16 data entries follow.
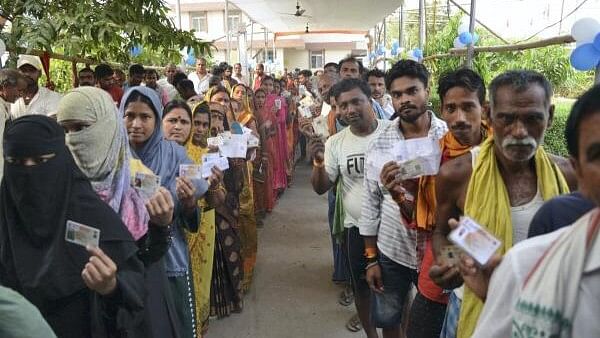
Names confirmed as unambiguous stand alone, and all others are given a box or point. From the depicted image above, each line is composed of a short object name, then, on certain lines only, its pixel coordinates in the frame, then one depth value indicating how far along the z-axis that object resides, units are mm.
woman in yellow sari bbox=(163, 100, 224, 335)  3203
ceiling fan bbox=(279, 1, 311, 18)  11131
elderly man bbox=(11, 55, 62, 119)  4668
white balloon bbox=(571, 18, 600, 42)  2443
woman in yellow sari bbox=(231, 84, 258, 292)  4590
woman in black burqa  1614
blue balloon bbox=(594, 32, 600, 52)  2350
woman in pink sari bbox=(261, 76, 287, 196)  7465
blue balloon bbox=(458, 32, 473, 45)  4559
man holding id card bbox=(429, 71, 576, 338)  1690
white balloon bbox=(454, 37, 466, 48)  5514
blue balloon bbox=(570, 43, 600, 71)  2391
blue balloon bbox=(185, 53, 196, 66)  10606
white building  30719
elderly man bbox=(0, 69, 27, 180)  4152
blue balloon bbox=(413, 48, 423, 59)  8133
